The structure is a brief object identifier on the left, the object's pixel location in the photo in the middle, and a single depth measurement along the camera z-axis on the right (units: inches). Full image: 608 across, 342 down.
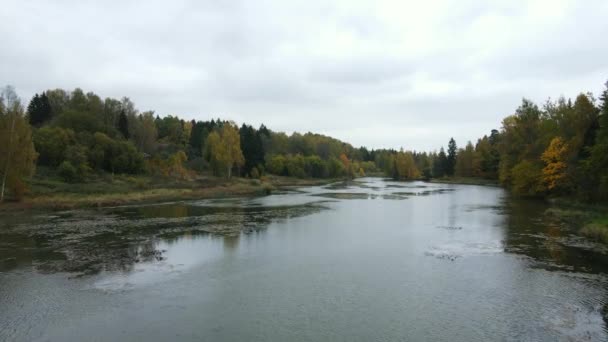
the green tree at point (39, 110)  2977.4
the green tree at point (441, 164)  4785.9
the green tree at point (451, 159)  4734.3
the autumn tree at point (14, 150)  1428.4
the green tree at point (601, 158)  1114.7
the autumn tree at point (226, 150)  2800.2
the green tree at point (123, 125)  3093.0
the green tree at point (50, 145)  2108.8
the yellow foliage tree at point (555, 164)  1691.7
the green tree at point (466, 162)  4281.5
